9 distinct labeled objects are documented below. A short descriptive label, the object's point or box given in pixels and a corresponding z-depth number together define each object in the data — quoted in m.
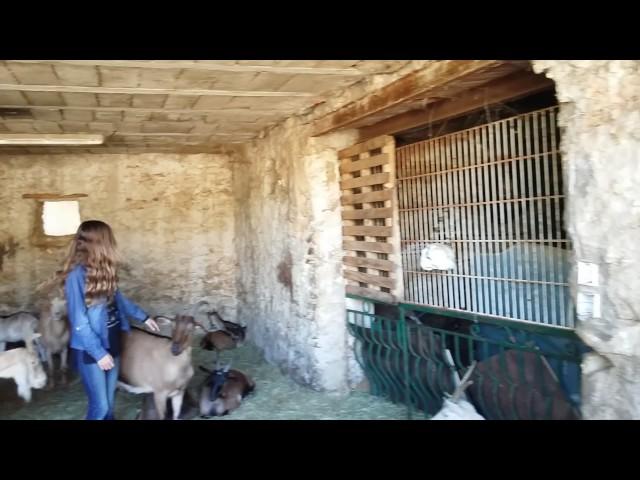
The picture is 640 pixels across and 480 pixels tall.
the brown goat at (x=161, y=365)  4.43
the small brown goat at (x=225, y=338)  7.44
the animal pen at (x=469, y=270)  3.40
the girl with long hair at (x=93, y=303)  3.66
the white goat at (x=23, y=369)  4.45
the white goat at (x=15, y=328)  6.31
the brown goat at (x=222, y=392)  4.99
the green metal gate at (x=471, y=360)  3.42
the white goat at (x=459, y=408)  3.60
